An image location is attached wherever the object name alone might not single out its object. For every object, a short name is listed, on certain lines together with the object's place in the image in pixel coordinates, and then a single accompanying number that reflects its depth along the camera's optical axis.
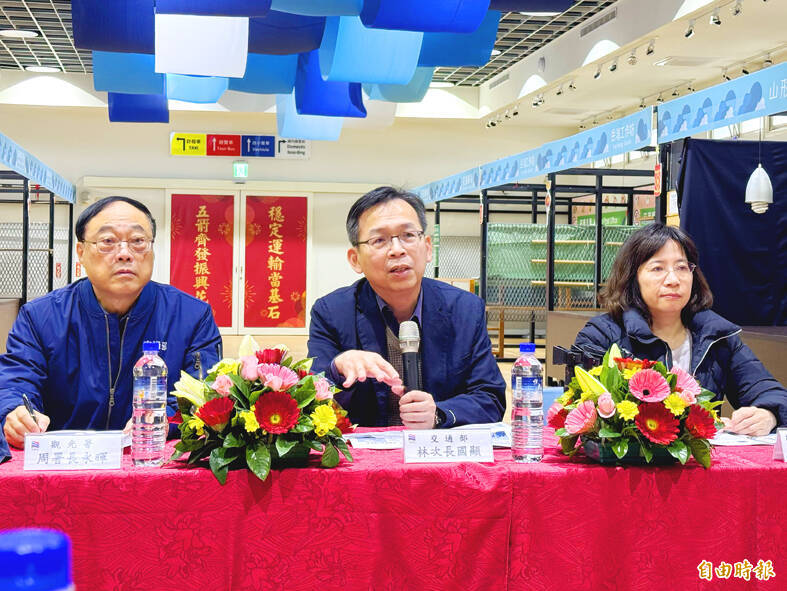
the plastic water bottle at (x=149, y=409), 1.75
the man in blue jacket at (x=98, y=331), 2.44
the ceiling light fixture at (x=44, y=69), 13.04
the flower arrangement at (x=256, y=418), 1.69
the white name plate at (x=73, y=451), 1.69
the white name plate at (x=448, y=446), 1.78
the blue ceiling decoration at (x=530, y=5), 4.17
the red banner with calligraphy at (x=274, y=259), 14.82
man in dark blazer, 2.44
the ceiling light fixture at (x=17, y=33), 10.79
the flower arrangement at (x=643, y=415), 1.79
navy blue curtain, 5.43
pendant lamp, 4.99
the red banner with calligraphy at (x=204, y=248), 14.59
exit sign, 14.45
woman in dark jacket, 2.74
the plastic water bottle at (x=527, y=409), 1.85
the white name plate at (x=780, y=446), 1.89
